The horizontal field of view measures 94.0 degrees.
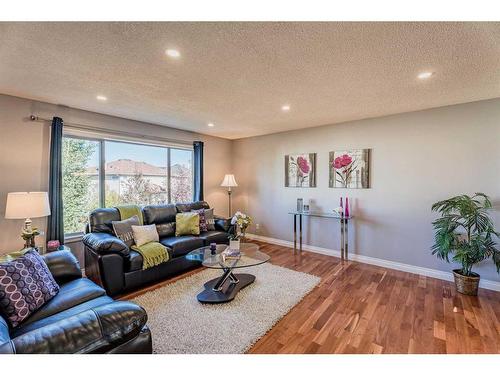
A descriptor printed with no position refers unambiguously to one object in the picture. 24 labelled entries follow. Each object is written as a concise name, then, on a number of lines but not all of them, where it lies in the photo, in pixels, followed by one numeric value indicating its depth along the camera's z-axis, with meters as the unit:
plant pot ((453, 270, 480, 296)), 2.75
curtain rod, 3.11
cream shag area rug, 1.93
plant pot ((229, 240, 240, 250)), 2.99
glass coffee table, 2.62
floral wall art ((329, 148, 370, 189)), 3.92
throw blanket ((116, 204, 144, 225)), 3.48
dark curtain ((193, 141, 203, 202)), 4.97
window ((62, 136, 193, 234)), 3.48
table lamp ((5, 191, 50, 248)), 2.48
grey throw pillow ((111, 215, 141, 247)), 3.16
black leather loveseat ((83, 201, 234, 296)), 2.70
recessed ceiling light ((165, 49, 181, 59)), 1.86
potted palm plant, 2.68
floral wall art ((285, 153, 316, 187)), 4.54
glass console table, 3.99
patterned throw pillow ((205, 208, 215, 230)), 4.18
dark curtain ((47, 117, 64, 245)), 3.09
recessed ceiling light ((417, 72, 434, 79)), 2.24
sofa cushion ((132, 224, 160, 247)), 3.25
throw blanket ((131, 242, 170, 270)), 2.94
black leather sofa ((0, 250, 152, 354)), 1.03
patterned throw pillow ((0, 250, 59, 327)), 1.50
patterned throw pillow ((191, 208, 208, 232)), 4.04
